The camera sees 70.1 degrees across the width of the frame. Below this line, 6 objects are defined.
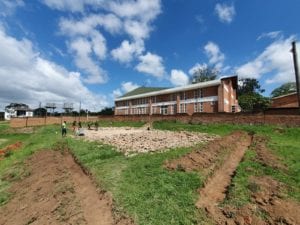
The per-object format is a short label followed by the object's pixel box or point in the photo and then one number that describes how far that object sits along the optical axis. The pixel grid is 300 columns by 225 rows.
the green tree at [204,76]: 57.03
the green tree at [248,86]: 57.59
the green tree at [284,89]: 53.59
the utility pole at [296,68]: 11.60
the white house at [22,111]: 72.31
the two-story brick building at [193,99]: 27.83
